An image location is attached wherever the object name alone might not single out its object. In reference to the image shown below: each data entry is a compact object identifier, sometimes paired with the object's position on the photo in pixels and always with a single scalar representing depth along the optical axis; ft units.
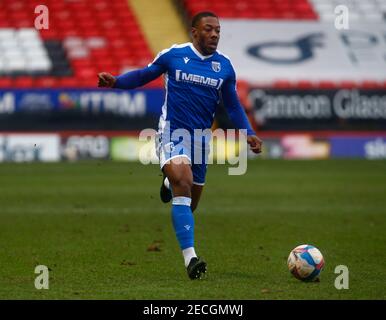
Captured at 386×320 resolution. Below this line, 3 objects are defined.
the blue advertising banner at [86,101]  162.81
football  53.06
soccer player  56.54
